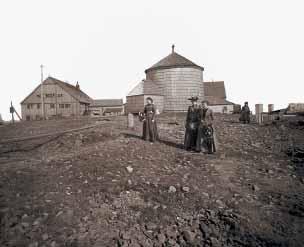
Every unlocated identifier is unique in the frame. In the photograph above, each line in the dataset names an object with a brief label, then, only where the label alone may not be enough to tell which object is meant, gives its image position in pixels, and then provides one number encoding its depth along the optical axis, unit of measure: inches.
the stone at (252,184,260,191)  217.0
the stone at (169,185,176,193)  208.8
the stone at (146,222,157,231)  161.0
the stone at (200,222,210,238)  156.9
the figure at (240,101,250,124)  642.8
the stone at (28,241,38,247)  140.7
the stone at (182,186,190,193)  210.2
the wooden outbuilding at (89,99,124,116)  1746.6
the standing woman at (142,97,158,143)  386.0
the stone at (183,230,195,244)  150.9
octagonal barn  1133.1
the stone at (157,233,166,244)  149.6
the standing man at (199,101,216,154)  333.4
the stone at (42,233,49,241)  146.6
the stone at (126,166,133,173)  250.7
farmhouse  1510.8
